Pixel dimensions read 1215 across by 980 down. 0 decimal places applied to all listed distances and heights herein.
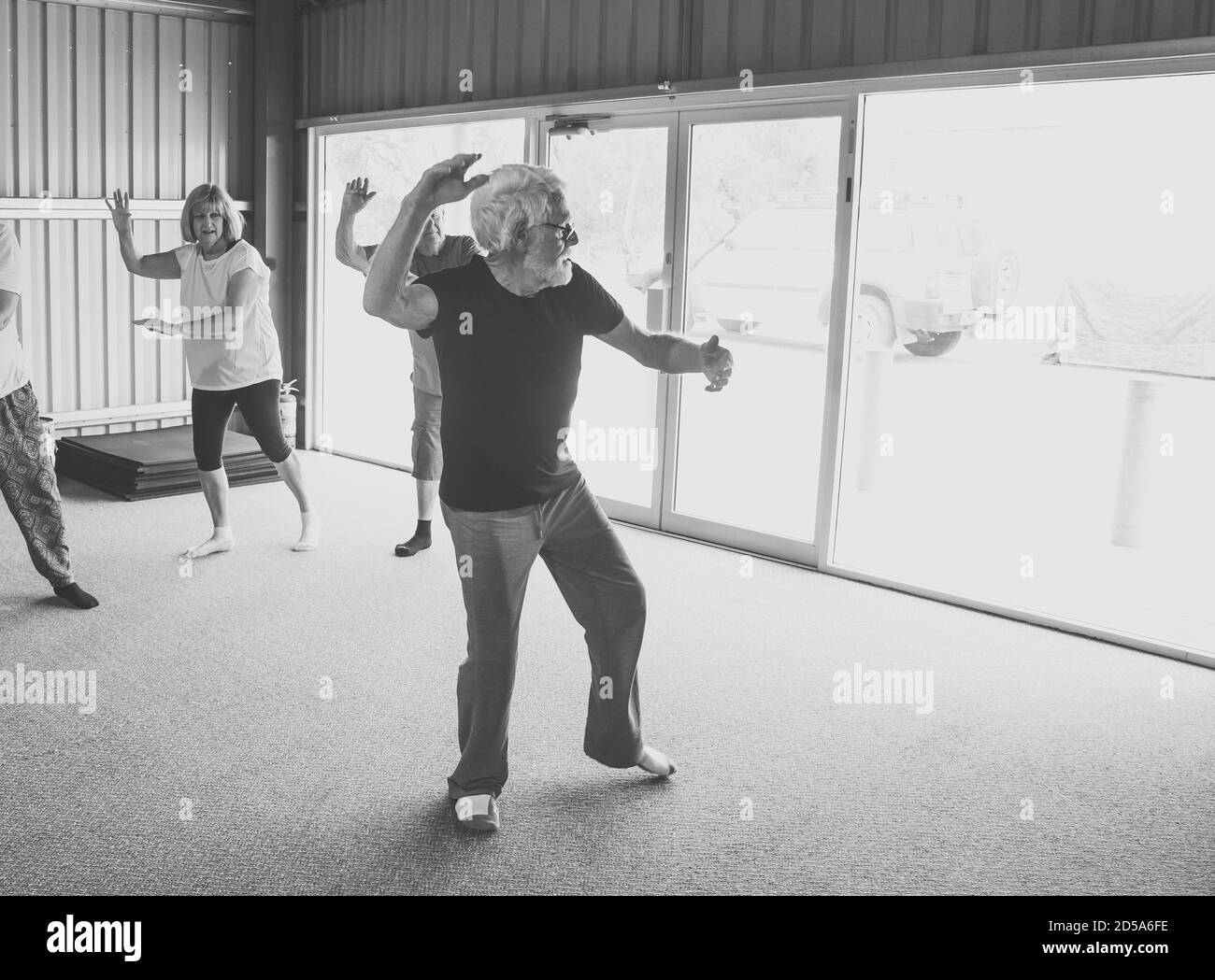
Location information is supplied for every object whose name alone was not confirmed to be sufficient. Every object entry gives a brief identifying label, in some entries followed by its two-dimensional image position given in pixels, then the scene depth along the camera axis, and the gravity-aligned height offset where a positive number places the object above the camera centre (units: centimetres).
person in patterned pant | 439 -65
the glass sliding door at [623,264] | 643 +25
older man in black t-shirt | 288 -25
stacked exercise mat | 693 -97
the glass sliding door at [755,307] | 589 +4
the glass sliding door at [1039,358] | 584 -17
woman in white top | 534 -11
